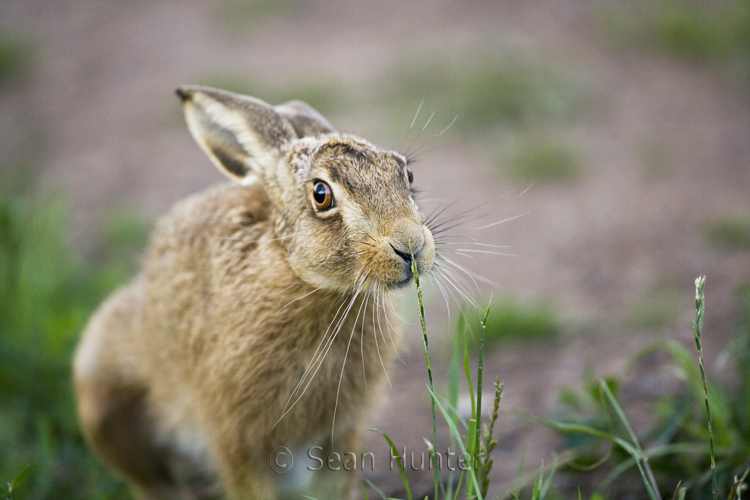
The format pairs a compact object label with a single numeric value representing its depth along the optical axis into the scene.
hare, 5.13
